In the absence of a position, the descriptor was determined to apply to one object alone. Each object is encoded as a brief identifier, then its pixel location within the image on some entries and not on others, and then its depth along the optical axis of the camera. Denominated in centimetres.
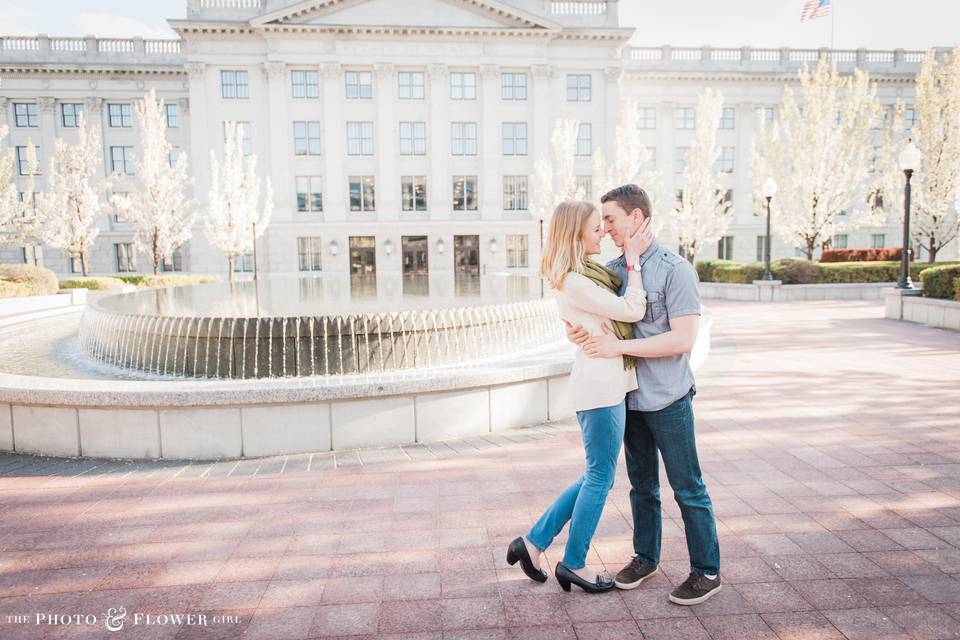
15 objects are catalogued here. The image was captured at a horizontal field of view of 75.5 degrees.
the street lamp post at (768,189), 2453
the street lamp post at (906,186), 1731
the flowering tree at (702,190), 3469
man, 346
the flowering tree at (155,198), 2806
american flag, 3672
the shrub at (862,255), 3328
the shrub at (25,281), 1995
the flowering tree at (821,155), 2875
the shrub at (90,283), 2442
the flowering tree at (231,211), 2788
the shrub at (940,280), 1562
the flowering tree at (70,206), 2817
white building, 4066
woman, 344
